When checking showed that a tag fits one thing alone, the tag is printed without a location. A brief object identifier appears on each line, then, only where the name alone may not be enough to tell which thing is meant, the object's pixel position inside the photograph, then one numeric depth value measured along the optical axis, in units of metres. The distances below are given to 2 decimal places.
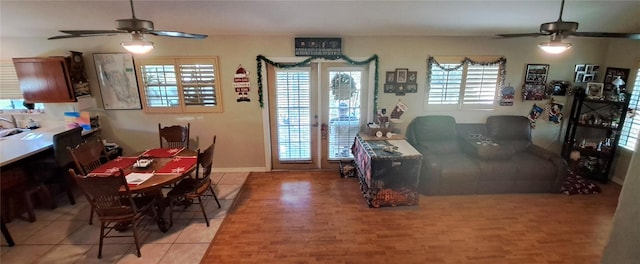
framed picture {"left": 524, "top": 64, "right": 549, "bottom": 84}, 4.37
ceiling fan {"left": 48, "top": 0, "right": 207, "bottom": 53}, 2.18
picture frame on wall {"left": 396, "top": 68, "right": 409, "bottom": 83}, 4.33
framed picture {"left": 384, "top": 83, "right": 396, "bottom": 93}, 4.38
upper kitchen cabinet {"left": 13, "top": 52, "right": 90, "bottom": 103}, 3.77
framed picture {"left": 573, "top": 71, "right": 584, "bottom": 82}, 4.40
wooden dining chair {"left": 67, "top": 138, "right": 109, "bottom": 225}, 2.97
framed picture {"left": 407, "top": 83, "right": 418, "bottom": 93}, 4.40
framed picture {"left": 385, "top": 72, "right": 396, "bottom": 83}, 4.34
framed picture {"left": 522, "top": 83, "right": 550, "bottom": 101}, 4.44
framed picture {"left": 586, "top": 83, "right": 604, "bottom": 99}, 4.20
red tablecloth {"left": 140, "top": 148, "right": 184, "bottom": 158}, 3.35
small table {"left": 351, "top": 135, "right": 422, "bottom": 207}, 3.42
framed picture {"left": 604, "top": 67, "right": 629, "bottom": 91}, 4.04
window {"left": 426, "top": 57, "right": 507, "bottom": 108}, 4.34
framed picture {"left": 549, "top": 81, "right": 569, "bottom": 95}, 4.41
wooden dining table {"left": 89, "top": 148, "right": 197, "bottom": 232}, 2.62
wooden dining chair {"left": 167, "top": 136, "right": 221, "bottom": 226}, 3.01
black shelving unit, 4.00
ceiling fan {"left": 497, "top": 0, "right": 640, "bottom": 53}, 2.22
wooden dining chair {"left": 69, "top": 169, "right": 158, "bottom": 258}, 2.35
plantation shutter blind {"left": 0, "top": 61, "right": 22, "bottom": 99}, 4.05
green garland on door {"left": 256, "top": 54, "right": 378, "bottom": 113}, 4.17
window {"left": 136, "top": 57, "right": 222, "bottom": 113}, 4.16
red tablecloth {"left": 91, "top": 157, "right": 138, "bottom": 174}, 2.90
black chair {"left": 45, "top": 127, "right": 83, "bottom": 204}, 3.30
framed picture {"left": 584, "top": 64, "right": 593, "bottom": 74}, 4.37
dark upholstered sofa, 3.79
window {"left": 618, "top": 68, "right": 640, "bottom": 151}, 3.88
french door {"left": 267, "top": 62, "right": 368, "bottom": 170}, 4.33
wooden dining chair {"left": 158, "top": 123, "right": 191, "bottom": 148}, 4.05
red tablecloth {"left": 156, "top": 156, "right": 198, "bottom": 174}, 2.90
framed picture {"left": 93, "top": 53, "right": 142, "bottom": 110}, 4.11
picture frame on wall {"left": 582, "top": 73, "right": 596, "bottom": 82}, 4.40
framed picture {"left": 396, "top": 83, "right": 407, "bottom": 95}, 4.39
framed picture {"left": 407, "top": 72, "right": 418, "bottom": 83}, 4.35
